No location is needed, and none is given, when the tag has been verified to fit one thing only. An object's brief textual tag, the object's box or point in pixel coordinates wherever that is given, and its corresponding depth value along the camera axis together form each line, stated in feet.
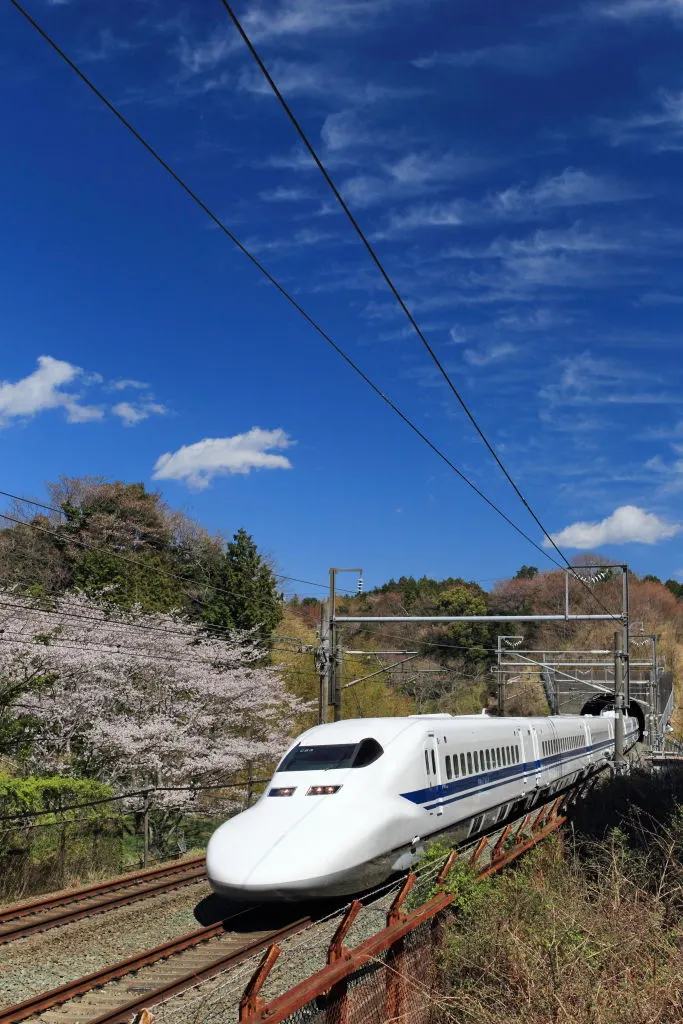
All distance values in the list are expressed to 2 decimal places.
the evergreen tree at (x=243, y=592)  144.66
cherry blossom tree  89.30
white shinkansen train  35.96
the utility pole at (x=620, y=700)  101.17
